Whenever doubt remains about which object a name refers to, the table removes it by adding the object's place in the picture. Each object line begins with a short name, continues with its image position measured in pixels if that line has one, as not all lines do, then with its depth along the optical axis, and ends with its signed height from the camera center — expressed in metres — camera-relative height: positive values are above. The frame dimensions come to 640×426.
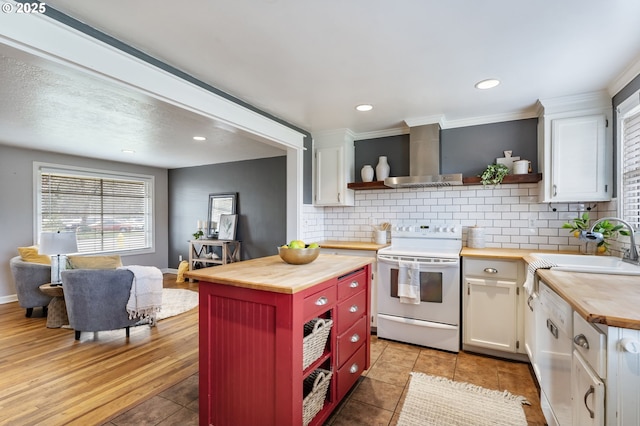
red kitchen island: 1.42 -0.67
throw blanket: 3.10 -0.85
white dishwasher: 1.42 -0.77
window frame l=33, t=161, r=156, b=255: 4.82 +0.45
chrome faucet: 1.94 -0.22
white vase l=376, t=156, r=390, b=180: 3.60 +0.48
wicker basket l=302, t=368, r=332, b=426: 1.59 -1.01
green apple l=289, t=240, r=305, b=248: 2.02 -0.23
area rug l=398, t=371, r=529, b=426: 1.87 -1.29
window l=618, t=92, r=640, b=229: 2.19 +0.38
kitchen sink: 1.78 -0.37
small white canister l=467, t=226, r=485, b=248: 3.12 -0.29
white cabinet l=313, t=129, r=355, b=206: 3.73 +0.52
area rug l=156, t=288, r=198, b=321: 3.96 -1.32
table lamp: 3.23 -0.40
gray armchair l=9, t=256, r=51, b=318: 3.64 -0.84
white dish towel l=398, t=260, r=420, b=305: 2.84 -0.68
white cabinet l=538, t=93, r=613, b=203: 2.54 +0.53
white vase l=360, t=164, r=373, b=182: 3.68 +0.45
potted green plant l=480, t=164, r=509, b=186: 3.00 +0.35
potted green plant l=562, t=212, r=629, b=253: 2.28 -0.15
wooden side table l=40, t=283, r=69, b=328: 3.45 -1.15
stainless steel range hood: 3.26 +0.58
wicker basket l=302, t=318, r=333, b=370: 1.56 -0.71
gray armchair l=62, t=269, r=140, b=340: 2.94 -0.85
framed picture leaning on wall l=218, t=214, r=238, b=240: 5.70 -0.31
